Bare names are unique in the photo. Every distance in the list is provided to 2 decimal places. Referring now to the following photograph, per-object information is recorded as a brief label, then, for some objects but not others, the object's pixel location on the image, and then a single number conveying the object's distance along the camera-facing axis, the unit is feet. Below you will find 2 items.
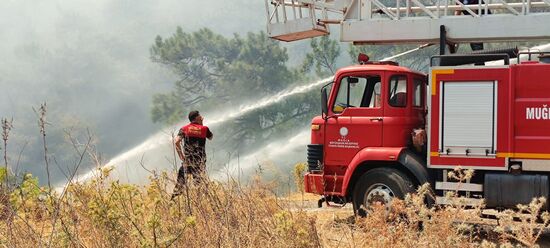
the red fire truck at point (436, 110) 26.35
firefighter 30.59
